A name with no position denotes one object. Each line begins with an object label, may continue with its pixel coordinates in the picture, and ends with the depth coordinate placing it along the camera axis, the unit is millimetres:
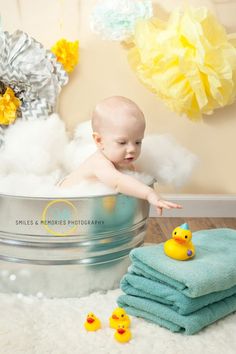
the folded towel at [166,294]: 1191
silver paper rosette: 1841
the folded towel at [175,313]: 1208
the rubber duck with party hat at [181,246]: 1262
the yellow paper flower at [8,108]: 1976
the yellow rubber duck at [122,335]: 1202
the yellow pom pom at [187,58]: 1978
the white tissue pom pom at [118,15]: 2080
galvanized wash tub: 1351
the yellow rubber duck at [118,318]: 1251
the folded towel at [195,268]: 1179
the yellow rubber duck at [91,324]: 1251
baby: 1450
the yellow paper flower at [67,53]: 2096
